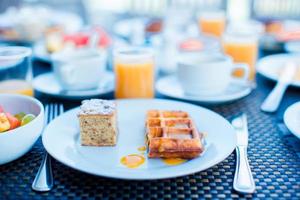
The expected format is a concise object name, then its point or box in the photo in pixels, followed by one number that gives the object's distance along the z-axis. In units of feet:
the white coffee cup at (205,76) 3.58
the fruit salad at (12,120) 2.54
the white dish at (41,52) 4.88
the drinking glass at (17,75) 3.19
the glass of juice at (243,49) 4.36
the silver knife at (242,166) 2.24
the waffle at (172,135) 2.44
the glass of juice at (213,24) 5.99
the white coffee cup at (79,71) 3.72
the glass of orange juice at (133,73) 3.71
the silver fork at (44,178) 2.26
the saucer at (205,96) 3.51
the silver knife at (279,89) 3.51
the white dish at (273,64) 4.20
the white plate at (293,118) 2.72
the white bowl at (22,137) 2.39
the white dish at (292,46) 4.93
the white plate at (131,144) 2.24
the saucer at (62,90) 3.65
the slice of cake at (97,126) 2.69
